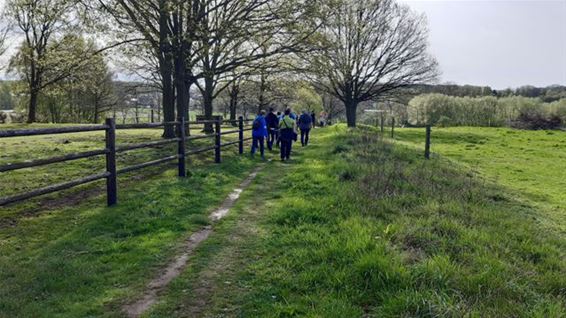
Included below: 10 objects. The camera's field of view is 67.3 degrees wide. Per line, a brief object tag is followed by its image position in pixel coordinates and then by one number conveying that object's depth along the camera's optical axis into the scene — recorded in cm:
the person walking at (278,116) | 2039
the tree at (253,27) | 1605
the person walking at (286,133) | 1449
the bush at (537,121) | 5372
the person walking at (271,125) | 1800
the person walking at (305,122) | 2039
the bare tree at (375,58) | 3653
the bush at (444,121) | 5579
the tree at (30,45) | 3353
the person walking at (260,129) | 1591
